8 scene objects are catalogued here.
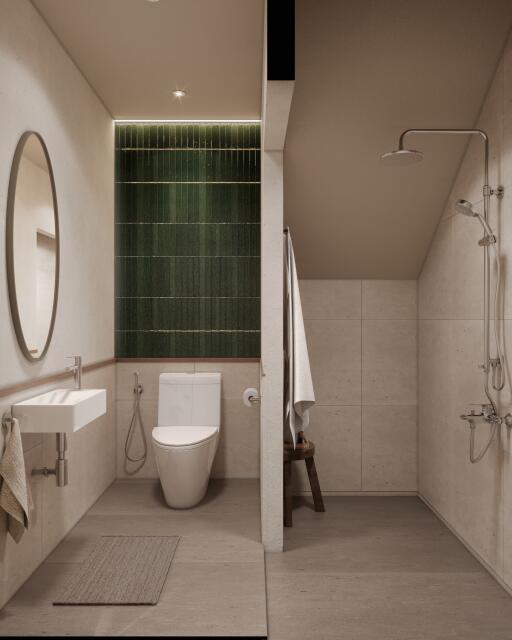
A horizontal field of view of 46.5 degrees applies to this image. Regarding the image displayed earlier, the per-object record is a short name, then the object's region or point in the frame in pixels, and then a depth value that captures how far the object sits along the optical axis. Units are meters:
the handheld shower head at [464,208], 2.68
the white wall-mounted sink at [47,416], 2.46
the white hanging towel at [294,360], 3.19
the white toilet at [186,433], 3.46
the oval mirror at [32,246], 2.47
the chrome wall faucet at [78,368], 3.06
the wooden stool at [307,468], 3.45
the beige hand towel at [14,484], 2.30
